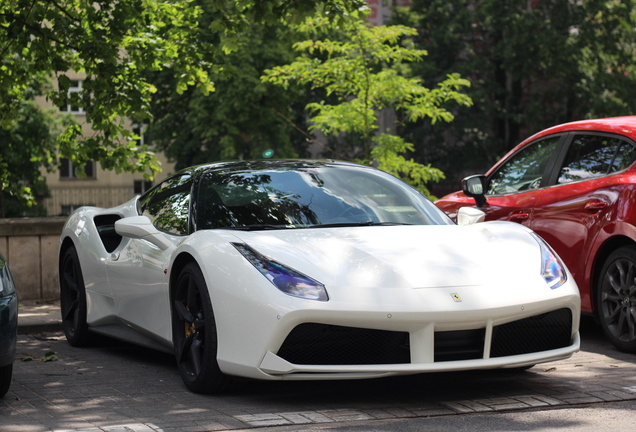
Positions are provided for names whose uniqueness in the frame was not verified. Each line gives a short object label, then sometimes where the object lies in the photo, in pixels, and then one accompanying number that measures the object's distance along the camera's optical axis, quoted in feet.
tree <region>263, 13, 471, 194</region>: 44.42
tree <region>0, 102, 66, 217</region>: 104.99
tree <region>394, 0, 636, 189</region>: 126.52
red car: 21.17
